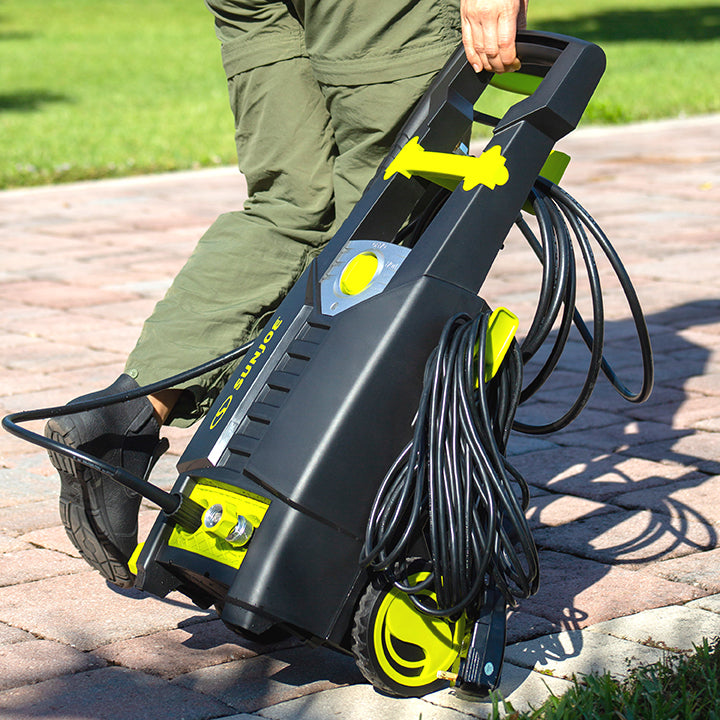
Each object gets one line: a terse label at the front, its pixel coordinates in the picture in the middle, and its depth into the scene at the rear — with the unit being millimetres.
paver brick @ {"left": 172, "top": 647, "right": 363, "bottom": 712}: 3404
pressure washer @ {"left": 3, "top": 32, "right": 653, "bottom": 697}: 3312
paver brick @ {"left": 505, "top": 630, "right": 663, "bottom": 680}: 3438
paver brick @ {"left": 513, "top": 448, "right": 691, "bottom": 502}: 4095
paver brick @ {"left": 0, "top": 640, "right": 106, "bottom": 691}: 3431
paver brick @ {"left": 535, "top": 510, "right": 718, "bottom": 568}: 3811
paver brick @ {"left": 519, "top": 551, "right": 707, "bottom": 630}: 3605
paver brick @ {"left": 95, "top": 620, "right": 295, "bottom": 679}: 3477
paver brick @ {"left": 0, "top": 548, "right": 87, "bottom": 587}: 3751
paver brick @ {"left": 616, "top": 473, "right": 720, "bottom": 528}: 3957
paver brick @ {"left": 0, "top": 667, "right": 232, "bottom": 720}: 3343
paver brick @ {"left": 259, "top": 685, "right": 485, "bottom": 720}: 3347
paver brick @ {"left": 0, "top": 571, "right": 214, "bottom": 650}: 3573
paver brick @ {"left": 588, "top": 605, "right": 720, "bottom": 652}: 3500
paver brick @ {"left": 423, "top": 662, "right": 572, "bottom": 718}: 3361
